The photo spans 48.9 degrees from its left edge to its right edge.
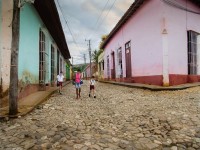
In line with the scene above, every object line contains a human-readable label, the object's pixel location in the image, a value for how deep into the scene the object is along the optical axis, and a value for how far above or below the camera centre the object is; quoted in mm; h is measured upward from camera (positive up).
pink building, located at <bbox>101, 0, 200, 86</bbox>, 8922 +1629
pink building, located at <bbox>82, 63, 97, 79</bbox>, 57225 +1865
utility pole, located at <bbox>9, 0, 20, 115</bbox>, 4621 +292
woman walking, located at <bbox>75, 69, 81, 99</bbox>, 8180 -69
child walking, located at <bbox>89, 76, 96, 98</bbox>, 8414 -154
